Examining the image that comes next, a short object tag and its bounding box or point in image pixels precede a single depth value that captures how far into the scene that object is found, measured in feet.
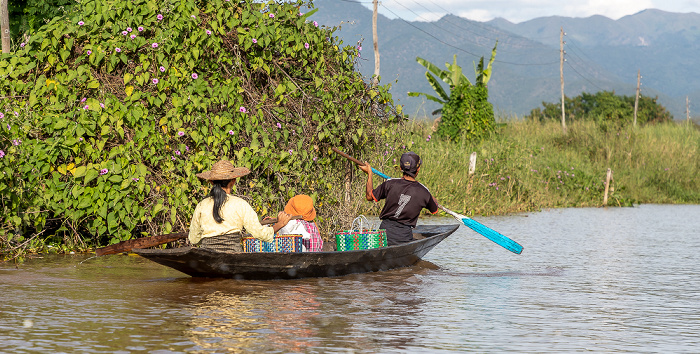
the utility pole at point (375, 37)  104.42
